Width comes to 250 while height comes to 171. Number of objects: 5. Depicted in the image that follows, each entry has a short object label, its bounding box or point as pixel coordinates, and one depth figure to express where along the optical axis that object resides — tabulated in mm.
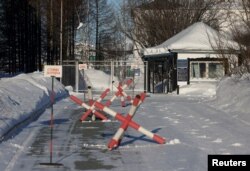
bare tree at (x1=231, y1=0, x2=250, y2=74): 26500
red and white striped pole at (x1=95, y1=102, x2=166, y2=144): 13250
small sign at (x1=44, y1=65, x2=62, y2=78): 12672
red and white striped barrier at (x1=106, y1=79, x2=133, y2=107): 26750
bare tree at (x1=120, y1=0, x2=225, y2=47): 67375
